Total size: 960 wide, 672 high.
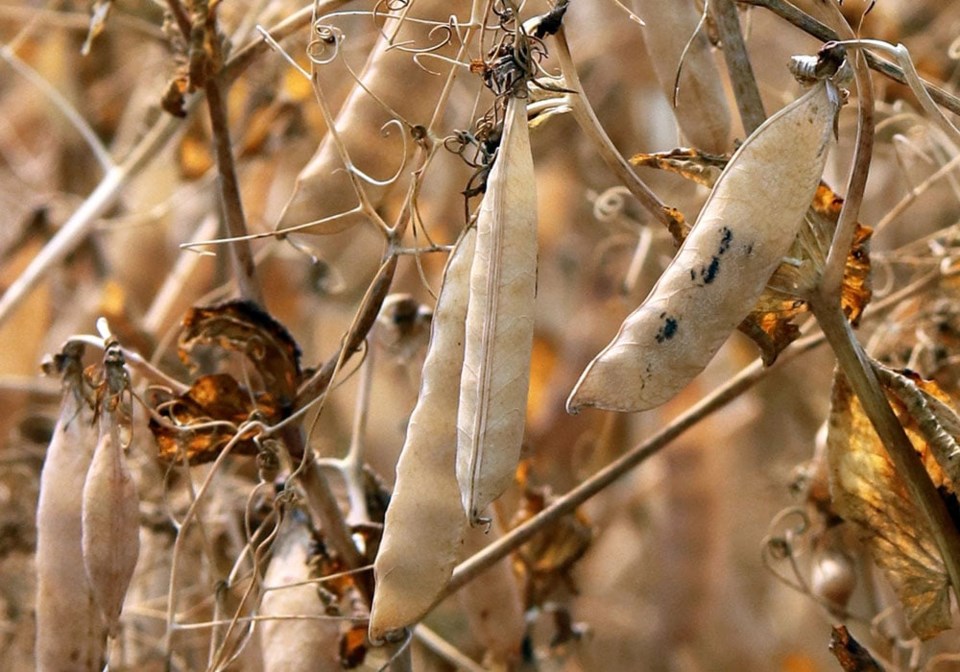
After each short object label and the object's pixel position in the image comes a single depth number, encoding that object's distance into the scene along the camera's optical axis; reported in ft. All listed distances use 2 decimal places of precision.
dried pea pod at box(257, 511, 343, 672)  3.19
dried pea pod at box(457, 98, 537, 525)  2.92
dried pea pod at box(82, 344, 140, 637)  3.08
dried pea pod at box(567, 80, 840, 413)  2.94
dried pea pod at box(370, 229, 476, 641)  3.01
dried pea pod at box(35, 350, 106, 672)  3.11
